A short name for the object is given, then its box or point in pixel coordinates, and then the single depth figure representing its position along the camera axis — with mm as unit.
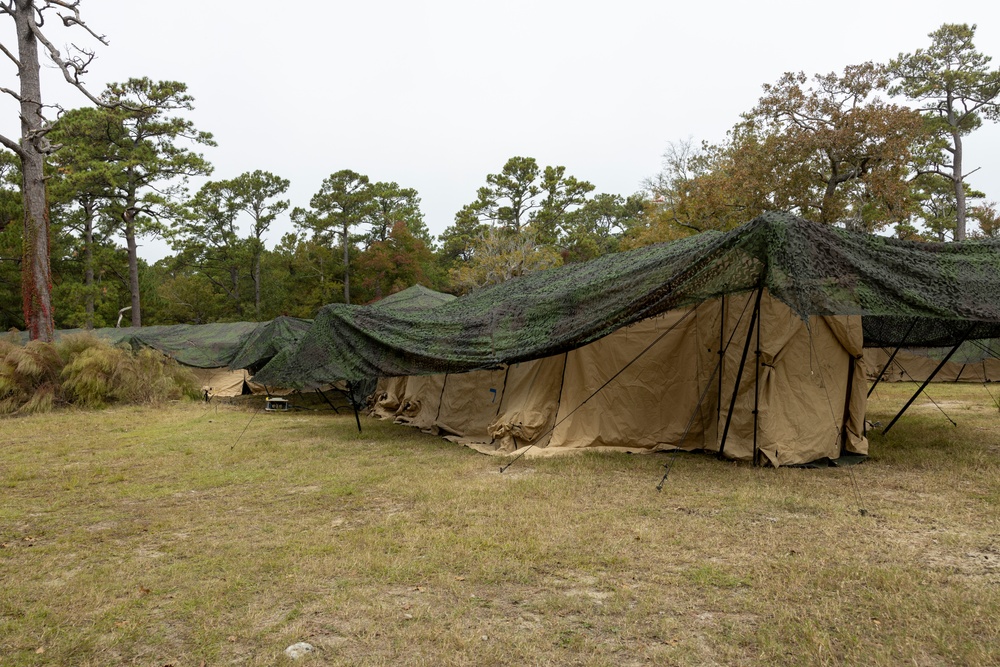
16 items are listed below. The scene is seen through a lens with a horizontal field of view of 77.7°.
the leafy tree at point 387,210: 35781
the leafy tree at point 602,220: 37438
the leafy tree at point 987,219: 28516
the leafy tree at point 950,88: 24266
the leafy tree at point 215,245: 33469
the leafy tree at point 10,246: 20969
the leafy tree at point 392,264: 32594
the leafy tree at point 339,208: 34531
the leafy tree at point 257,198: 33969
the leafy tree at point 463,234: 38250
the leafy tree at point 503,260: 31906
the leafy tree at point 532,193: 37031
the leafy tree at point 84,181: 22922
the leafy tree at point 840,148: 17531
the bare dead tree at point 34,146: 13703
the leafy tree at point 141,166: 24641
